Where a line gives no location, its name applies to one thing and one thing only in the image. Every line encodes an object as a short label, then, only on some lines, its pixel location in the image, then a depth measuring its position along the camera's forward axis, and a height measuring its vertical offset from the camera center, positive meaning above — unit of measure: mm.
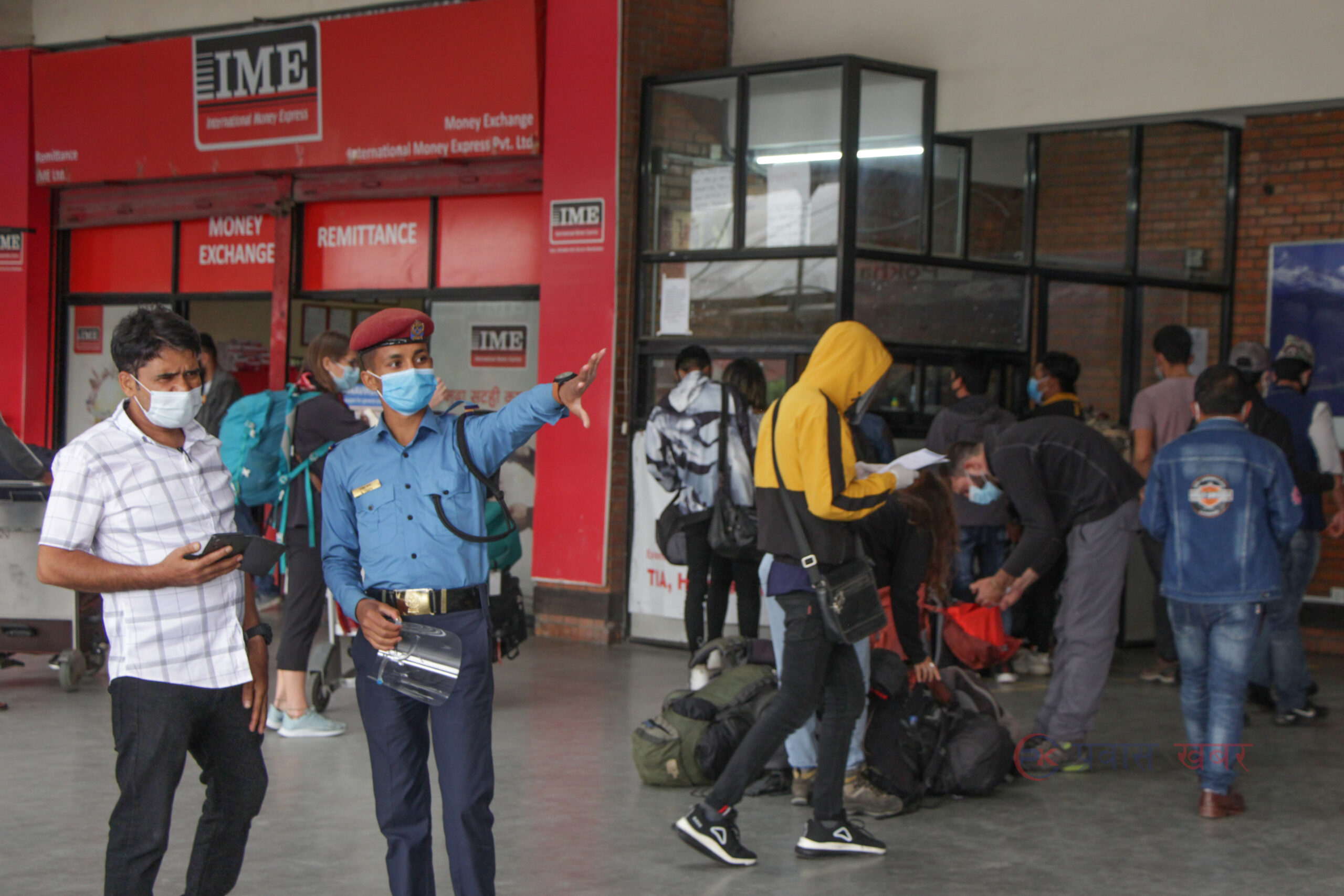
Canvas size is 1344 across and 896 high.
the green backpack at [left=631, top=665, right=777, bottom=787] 5500 -1470
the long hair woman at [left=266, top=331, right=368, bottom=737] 5926 -728
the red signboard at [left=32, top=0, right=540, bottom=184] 9406 +2009
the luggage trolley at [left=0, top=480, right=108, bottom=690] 7184 -1354
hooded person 4539 -604
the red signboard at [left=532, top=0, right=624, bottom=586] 8922 +640
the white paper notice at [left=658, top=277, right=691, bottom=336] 8883 +404
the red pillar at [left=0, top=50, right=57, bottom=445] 12234 +564
